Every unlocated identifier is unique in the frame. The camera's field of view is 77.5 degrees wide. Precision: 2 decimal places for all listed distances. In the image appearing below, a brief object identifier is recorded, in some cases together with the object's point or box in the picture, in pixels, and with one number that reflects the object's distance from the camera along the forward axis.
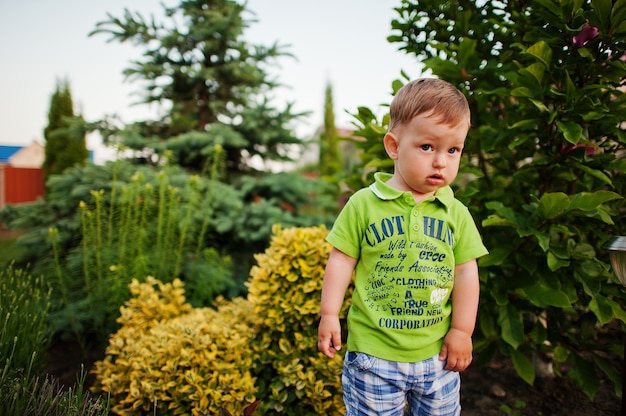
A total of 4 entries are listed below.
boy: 1.32
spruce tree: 4.56
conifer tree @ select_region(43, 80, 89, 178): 9.23
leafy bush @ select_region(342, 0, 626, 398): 1.68
